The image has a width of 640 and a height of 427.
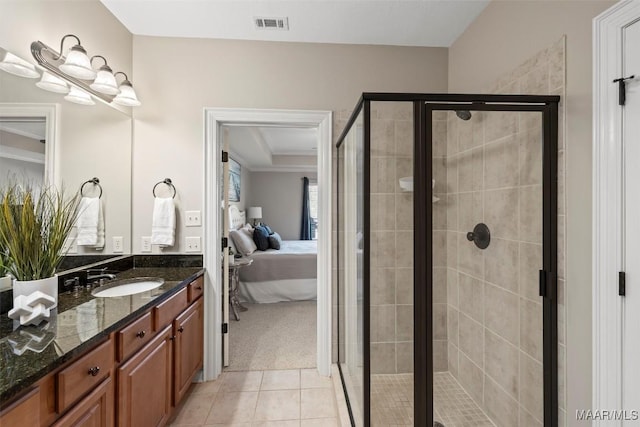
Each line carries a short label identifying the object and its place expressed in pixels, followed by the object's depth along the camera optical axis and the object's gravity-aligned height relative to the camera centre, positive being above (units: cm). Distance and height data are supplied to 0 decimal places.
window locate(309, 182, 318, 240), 732 +24
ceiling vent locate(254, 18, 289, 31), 205 +137
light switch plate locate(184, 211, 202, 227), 225 -3
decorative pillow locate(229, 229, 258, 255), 413 -39
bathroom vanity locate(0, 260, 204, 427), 87 -55
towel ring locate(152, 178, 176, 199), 223 +24
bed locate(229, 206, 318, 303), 401 -86
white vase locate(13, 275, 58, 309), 119 -30
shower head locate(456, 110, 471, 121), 140 +49
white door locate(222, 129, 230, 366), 240 -38
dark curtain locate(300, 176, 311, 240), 725 -8
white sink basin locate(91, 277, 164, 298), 175 -44
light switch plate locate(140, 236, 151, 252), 225 -20
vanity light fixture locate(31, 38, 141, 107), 155 +83
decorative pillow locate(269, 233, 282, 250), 482 -45
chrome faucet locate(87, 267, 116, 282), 179 -37
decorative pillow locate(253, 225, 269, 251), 473 -38
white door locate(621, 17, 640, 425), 107 -2
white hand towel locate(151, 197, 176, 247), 217 -6
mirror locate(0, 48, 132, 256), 132 +39
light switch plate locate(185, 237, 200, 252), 225 -22
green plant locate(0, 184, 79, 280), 120 -8
